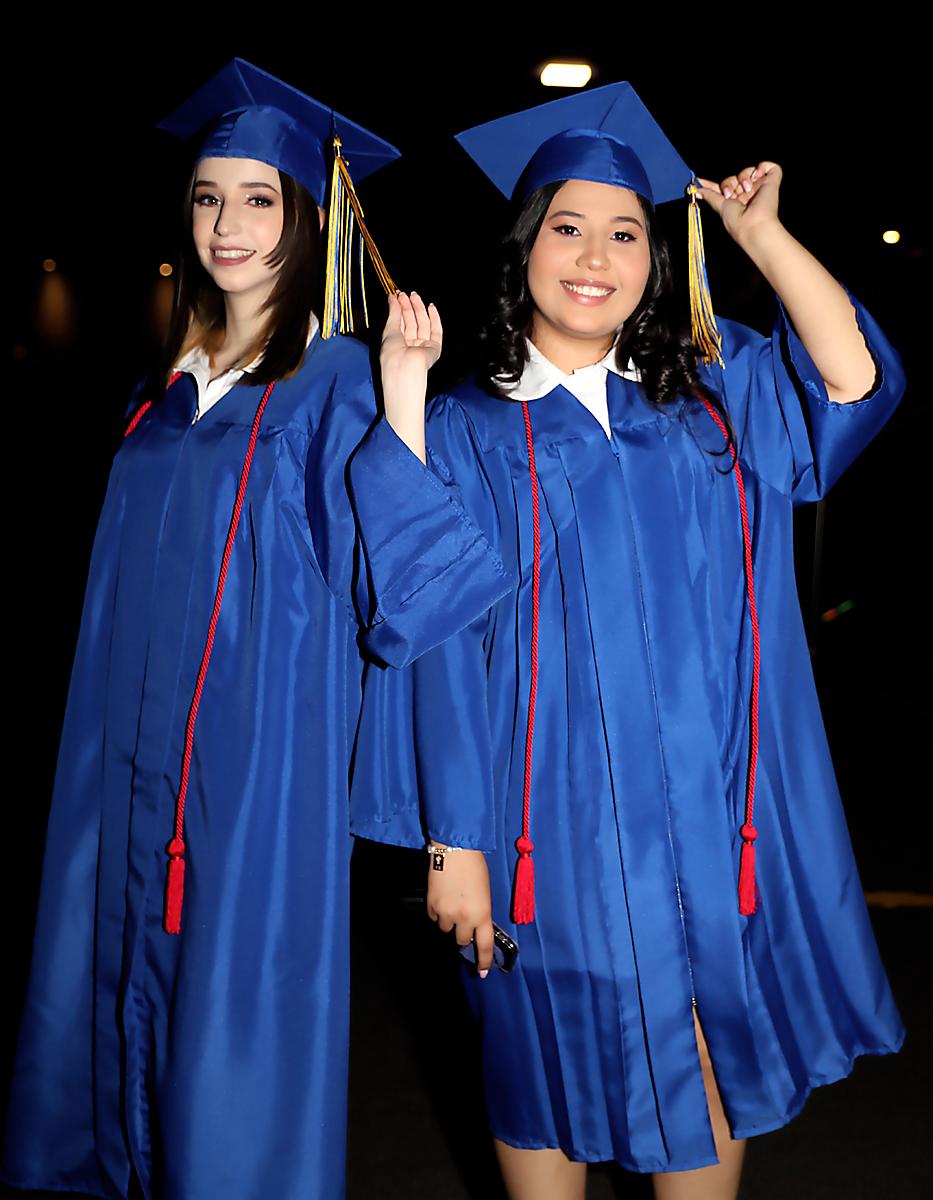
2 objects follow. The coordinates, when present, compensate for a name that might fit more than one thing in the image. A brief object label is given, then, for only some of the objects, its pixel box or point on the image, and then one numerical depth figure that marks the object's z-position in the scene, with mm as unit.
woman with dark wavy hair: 1521
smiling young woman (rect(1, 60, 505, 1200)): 1460
